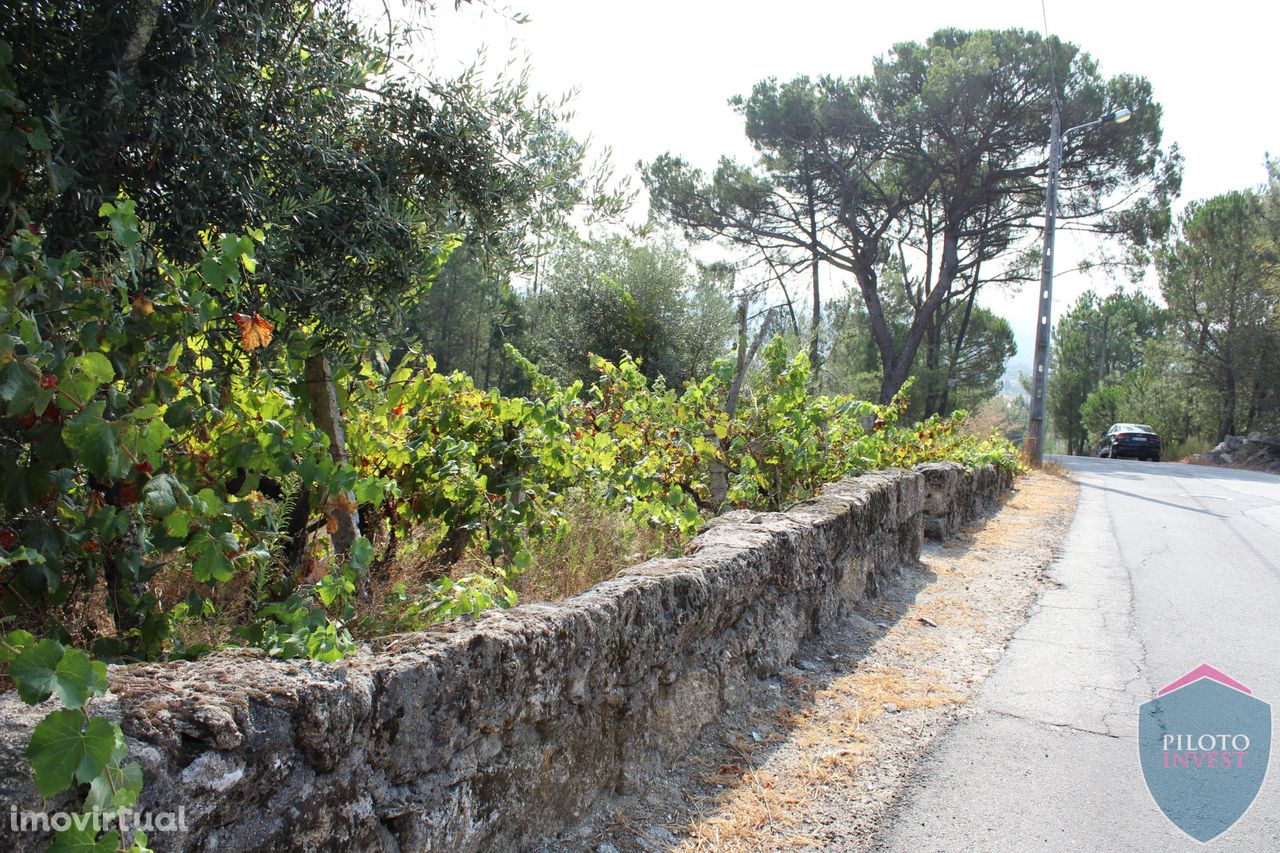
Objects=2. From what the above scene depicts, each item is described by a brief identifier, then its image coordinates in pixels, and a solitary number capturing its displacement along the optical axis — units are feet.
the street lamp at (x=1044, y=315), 65.21
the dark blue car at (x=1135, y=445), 111.96
